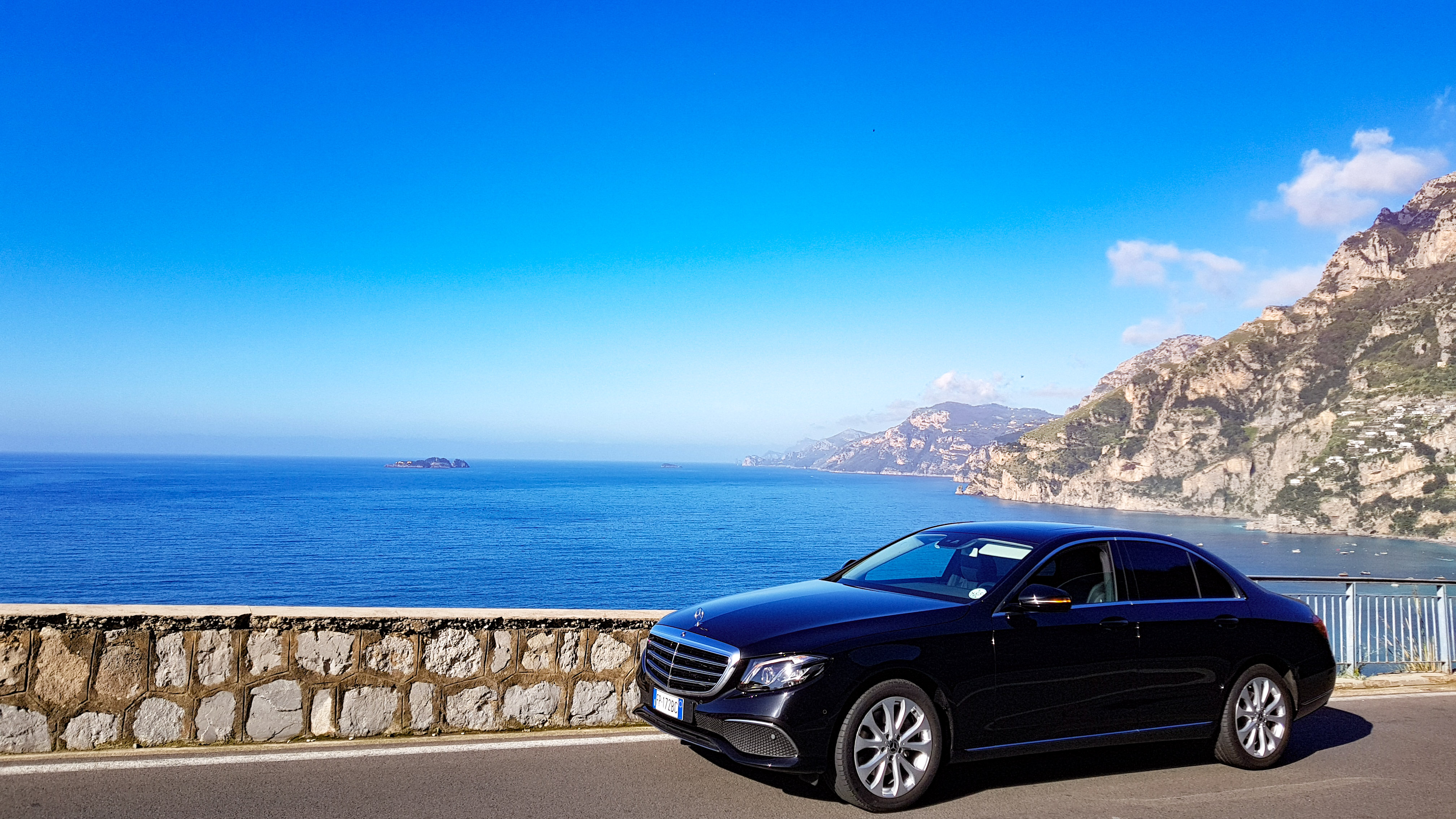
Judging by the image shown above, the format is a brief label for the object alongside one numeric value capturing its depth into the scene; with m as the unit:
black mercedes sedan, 4.92
